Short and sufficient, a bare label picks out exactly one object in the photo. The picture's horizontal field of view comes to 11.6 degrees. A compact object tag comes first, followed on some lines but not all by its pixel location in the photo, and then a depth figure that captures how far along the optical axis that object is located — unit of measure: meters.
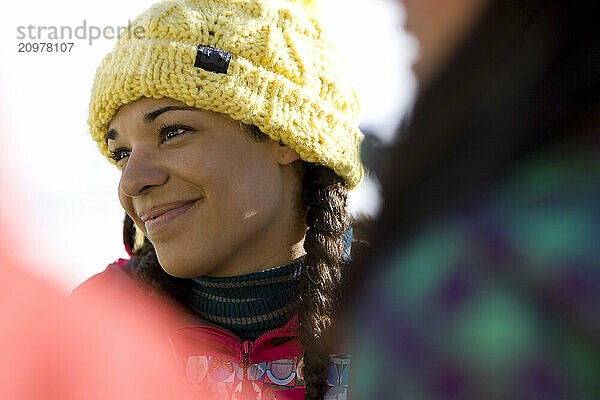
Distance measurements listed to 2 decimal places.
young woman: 2.26
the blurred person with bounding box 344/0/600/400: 1.87
